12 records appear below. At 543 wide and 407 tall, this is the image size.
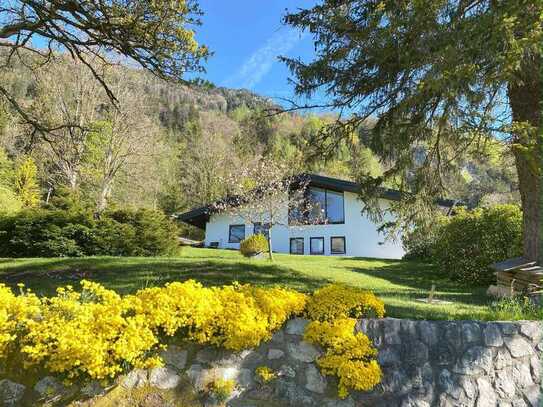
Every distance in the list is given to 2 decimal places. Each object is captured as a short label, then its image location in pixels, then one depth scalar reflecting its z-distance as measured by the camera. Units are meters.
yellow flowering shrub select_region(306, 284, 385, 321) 4.97
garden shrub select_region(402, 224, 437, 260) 18.84
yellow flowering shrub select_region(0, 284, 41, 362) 3.91
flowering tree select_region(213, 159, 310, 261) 19.92
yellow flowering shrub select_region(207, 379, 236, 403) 4.44
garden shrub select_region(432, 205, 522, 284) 11.52
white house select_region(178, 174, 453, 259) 23.52
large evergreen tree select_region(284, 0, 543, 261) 4.79
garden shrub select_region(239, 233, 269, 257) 16.25
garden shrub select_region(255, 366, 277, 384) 4.63
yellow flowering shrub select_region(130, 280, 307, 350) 4.36
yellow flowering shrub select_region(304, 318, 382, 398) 4.59
